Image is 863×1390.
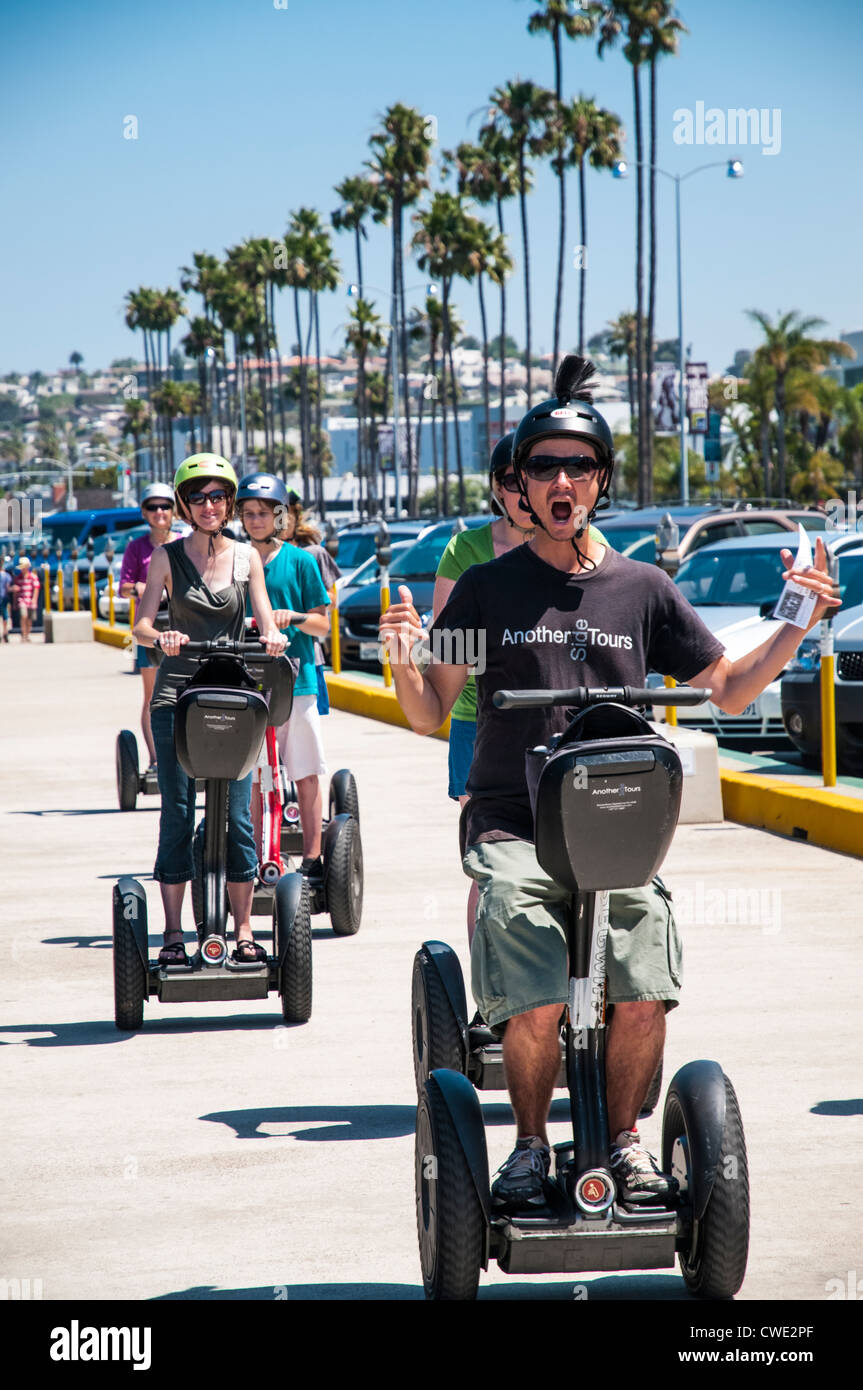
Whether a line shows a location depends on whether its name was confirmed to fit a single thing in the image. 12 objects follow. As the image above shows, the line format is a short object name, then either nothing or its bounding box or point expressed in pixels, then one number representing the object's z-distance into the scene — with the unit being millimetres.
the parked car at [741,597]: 13641
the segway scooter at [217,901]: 6211
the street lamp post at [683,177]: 40062
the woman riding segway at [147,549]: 12281
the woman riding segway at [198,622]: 6672
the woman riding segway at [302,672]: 8359
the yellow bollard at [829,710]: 10468
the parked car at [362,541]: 29306
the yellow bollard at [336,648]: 21953
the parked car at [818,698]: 12117
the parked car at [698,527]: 18000
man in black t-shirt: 3812
